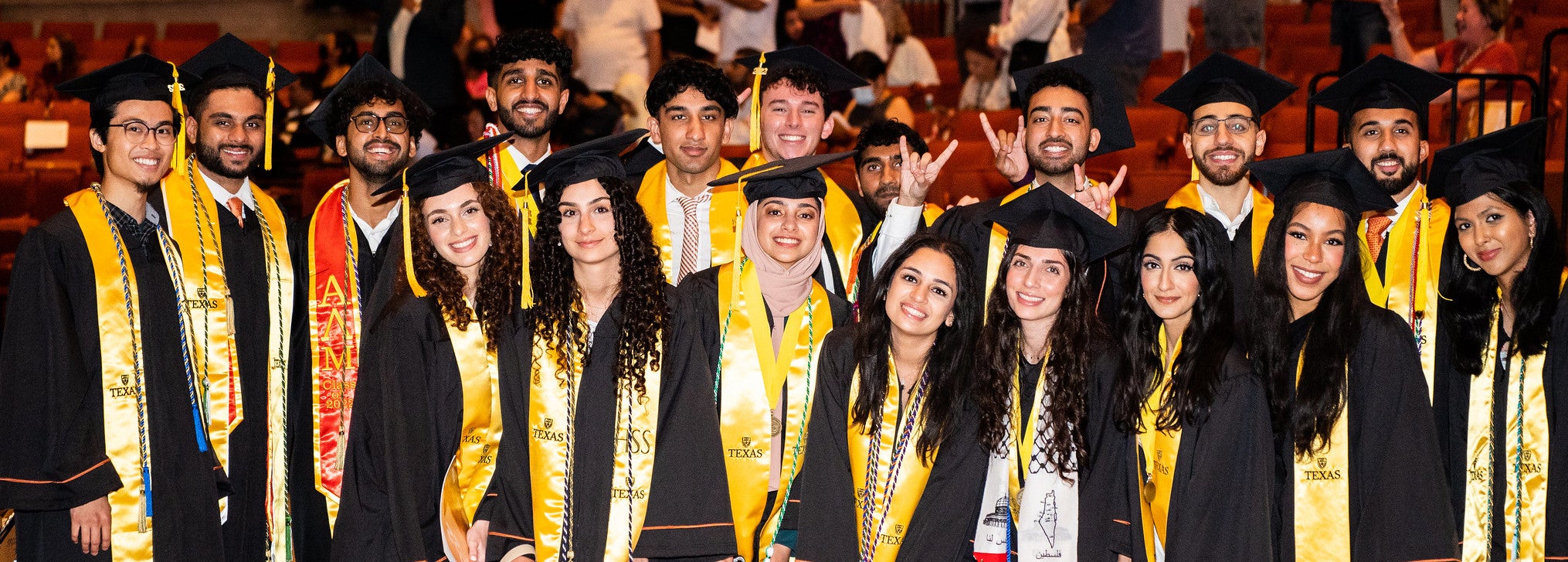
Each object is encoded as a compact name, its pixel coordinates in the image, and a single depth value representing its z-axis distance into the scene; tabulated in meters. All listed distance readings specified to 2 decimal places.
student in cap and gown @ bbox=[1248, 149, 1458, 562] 3.53
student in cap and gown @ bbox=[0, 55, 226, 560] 3.95
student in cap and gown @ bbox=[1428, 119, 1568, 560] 3.81
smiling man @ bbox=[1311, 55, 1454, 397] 4.07
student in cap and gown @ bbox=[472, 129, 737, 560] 3.71
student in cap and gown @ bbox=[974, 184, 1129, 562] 3.63
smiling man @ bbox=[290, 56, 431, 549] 4.38
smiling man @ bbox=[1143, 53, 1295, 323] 4.42
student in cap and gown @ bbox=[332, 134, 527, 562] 3.70
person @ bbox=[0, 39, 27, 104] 11.73
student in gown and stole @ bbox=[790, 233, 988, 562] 3.67
